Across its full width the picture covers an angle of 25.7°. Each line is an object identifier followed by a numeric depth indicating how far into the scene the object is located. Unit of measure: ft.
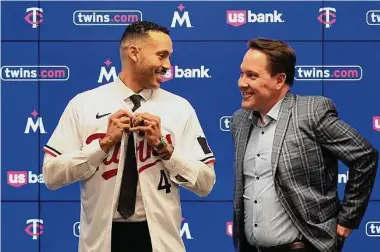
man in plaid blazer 10.92
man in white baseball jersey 10.58
